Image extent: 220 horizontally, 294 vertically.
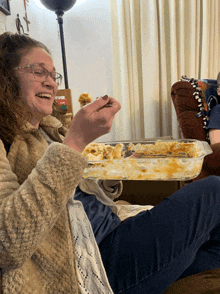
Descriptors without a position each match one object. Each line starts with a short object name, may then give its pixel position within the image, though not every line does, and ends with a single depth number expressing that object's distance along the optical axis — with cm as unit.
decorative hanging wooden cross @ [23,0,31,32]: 190
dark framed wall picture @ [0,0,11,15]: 142
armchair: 160
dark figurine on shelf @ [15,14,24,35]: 171
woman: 49
